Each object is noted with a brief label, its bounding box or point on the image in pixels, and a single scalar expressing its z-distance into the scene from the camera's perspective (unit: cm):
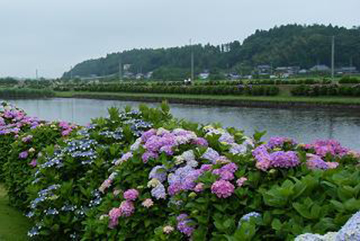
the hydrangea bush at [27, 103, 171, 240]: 394
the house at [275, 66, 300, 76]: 5672
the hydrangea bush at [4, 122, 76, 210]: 514
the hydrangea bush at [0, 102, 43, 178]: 648
